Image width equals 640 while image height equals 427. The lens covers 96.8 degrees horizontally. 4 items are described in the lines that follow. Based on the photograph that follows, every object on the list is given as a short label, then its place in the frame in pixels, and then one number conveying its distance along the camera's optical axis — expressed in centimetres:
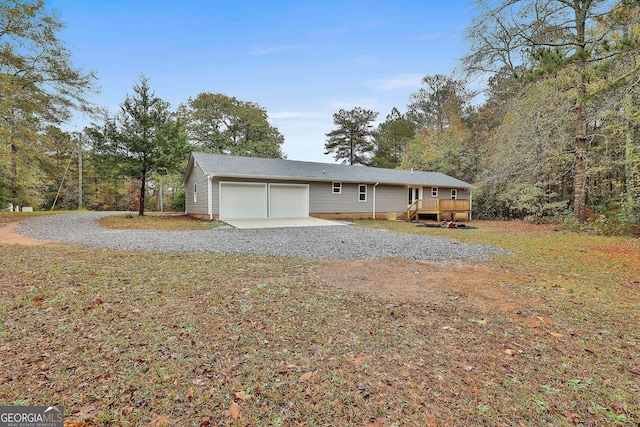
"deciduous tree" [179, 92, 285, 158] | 2652
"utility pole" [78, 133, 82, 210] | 2272
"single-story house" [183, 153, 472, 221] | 1452
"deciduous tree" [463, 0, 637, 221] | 986
